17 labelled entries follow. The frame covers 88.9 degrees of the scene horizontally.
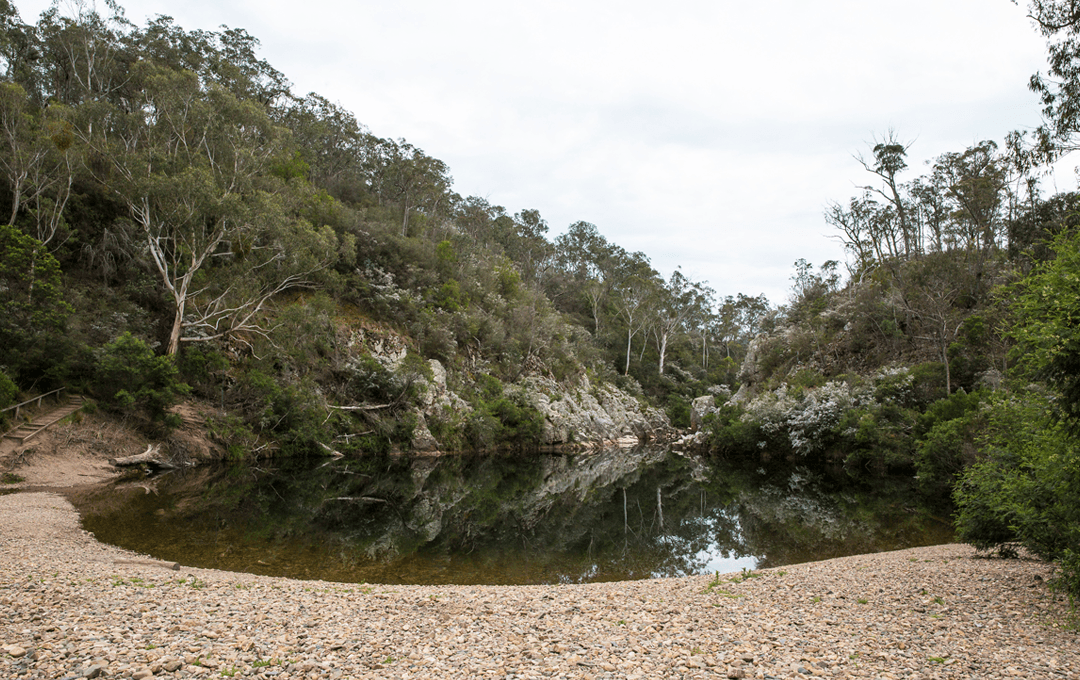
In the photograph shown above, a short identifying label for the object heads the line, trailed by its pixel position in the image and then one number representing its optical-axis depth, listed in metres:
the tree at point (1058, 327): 5.56
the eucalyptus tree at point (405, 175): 45.22
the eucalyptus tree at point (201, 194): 23.08
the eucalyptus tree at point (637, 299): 60.91
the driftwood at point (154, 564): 8.72
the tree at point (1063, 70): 12.91
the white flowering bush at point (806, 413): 28.47
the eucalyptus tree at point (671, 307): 61.47
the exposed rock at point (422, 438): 30.58
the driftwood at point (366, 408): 27.44
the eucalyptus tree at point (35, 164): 21.83
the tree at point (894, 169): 36.81
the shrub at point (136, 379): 19.48
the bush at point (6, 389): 16.98
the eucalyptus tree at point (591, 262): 64.62
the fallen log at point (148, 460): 18.82
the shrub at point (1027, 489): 6.17
